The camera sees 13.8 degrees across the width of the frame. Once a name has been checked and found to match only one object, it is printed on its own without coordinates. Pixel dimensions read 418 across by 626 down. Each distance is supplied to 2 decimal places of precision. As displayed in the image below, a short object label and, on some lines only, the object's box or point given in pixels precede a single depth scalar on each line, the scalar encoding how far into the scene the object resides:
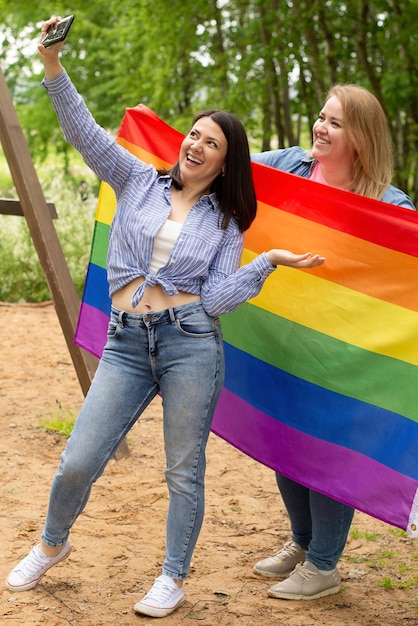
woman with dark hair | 5.96
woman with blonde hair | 6.30
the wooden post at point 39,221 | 9.51
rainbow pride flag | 6.28
